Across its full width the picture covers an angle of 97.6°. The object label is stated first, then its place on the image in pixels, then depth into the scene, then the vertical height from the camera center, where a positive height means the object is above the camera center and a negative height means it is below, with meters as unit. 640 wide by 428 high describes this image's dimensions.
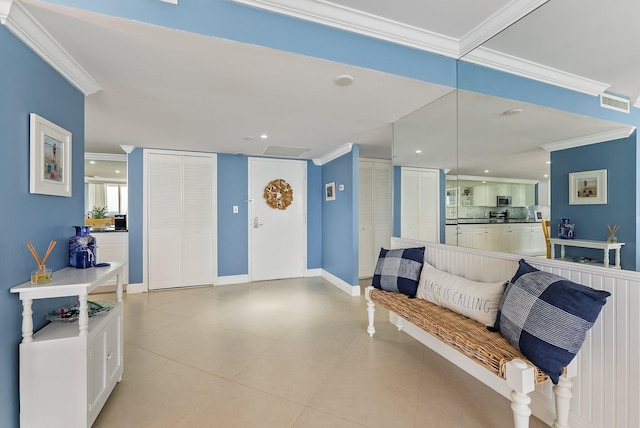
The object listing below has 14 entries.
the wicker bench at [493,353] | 1.29 -0.72
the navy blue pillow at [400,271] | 2.41 -0.51
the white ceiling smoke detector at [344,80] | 1.96 +0.97
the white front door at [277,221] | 4.78 -0.11
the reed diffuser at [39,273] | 1.44 -0.31
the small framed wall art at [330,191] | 4.60 +0.40
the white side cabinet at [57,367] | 1.37 -0.77
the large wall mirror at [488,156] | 1.67 +0.42
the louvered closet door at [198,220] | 4.40 -0.09
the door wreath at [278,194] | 4.82 +0.36
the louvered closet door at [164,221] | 4.22 -0.10
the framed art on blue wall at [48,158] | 1.53 +0.34
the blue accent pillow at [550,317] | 1.24 -0.49
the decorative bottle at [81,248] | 1.88 -0.23
